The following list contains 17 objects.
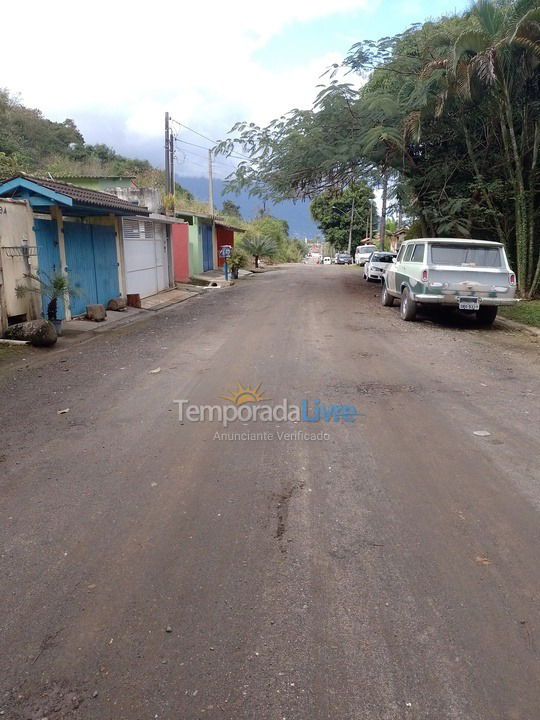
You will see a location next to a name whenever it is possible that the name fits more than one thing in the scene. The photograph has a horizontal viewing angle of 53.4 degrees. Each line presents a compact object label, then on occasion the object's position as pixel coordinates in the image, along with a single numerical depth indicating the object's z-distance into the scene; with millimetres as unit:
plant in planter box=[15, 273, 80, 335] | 10352
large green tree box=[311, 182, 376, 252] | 58156
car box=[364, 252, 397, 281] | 24719
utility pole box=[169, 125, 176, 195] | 26323
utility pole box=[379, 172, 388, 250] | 20989
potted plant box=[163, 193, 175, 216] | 23875
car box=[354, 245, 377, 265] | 43312
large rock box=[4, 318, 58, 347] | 9516
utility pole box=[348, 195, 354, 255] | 57044
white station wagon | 11031
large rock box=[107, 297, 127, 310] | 14727
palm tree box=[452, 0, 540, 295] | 12523
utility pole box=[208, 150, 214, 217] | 33562
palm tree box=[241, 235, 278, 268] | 37781
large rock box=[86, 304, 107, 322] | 12914
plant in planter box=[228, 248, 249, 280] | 28766
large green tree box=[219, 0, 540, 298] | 13070
